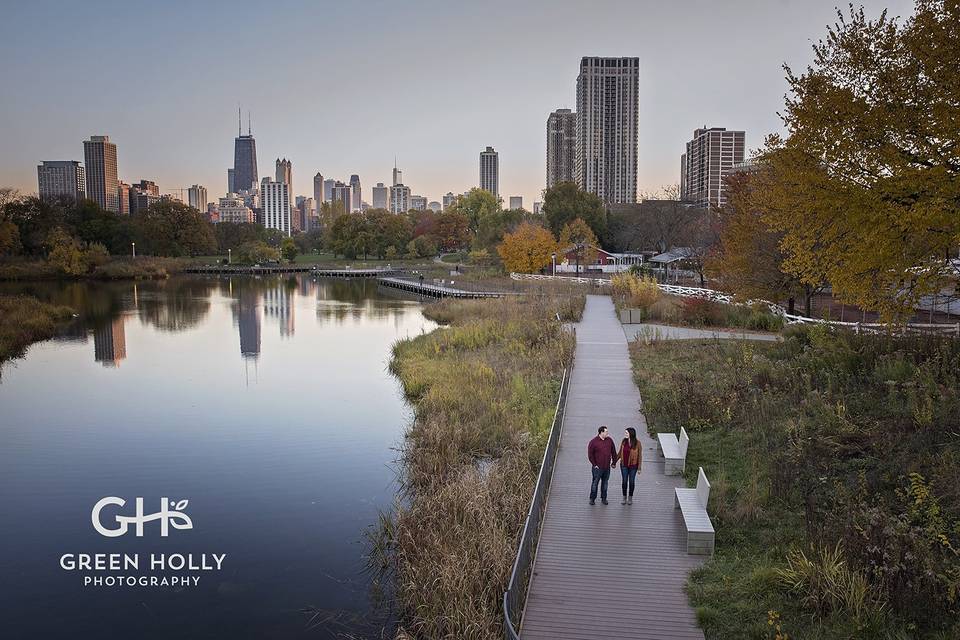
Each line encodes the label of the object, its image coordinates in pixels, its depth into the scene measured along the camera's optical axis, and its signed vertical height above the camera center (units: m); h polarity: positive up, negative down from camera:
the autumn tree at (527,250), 70.19 +1.44
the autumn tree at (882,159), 14.64 +2.30
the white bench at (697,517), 9.99 -3.56
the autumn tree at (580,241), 77.44 +2.58
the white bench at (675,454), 13.26 -3.42
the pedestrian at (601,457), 11.57 -3.04
